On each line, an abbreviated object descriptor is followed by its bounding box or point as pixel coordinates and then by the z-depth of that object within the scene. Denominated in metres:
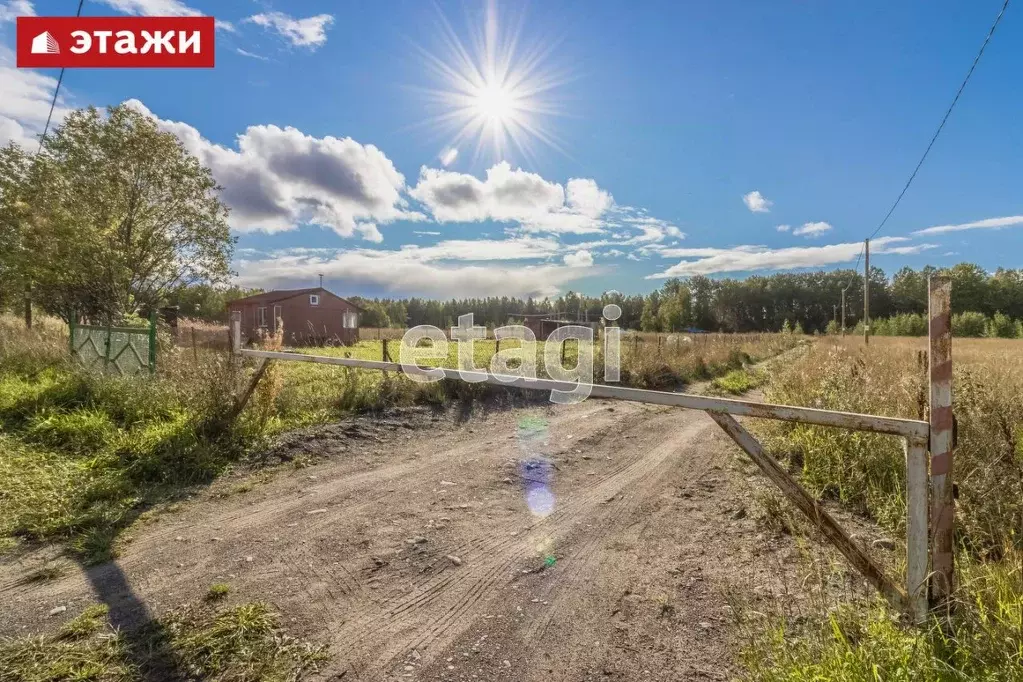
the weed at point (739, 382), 12.33
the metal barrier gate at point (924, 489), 2.20
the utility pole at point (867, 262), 28.72
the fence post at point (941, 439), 2.20
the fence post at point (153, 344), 8.31
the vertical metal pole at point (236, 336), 6.81
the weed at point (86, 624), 2.77
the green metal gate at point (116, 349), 8.60
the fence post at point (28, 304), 21.90
